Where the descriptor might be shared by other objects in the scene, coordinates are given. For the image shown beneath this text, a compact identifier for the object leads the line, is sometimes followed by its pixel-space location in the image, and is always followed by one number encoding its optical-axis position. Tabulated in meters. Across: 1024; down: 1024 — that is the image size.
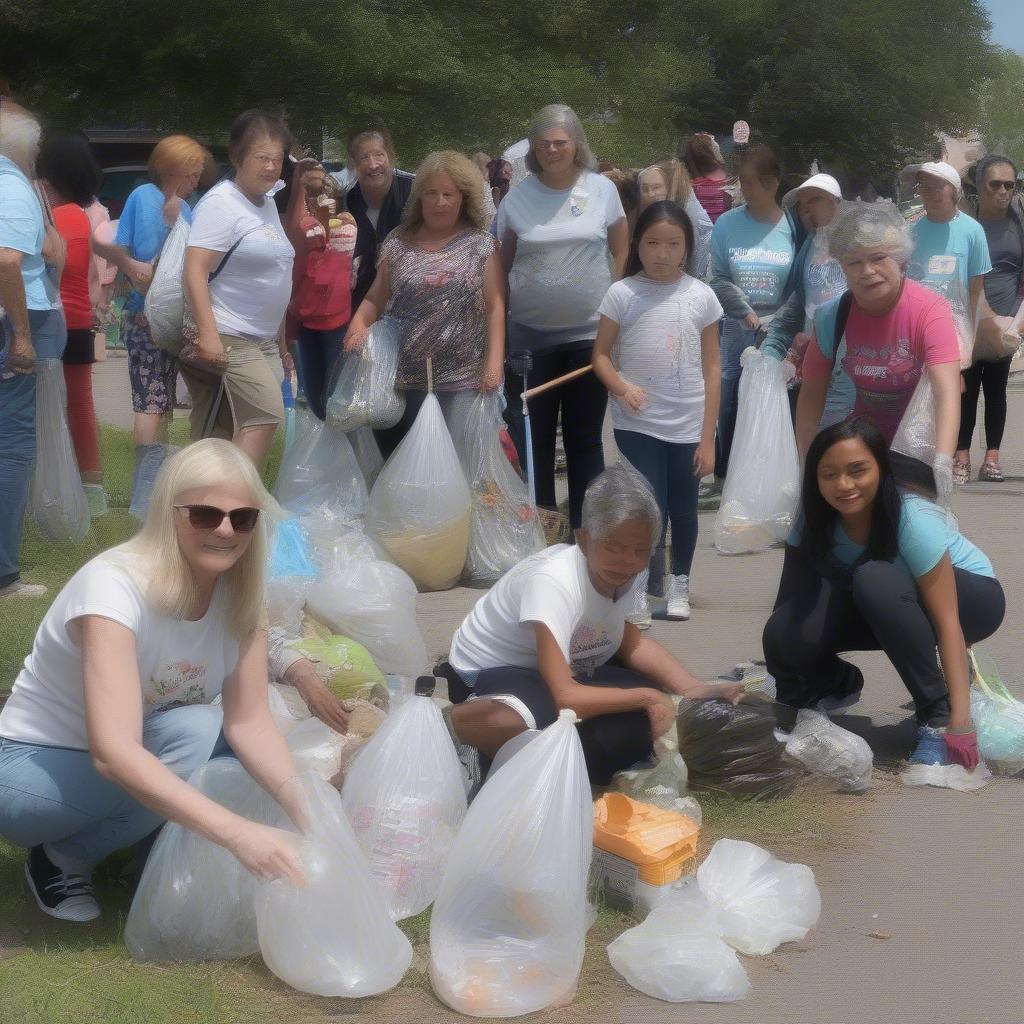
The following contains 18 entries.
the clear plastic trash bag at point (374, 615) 4.61
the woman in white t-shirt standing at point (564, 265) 5.80
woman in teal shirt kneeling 3.82
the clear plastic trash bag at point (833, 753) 3.79
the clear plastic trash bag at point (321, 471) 5.91
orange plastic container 3.01
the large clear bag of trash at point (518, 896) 2.69
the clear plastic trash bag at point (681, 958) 2.73
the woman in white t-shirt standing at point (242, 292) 5.40
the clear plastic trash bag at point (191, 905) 2.77
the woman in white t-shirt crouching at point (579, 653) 3.39
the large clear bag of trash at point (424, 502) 5.61
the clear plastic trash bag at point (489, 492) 5.81
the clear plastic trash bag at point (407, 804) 3.04
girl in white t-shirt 5.24
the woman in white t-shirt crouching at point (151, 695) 2.65
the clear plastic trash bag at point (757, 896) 2.94
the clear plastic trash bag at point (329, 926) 2.64
